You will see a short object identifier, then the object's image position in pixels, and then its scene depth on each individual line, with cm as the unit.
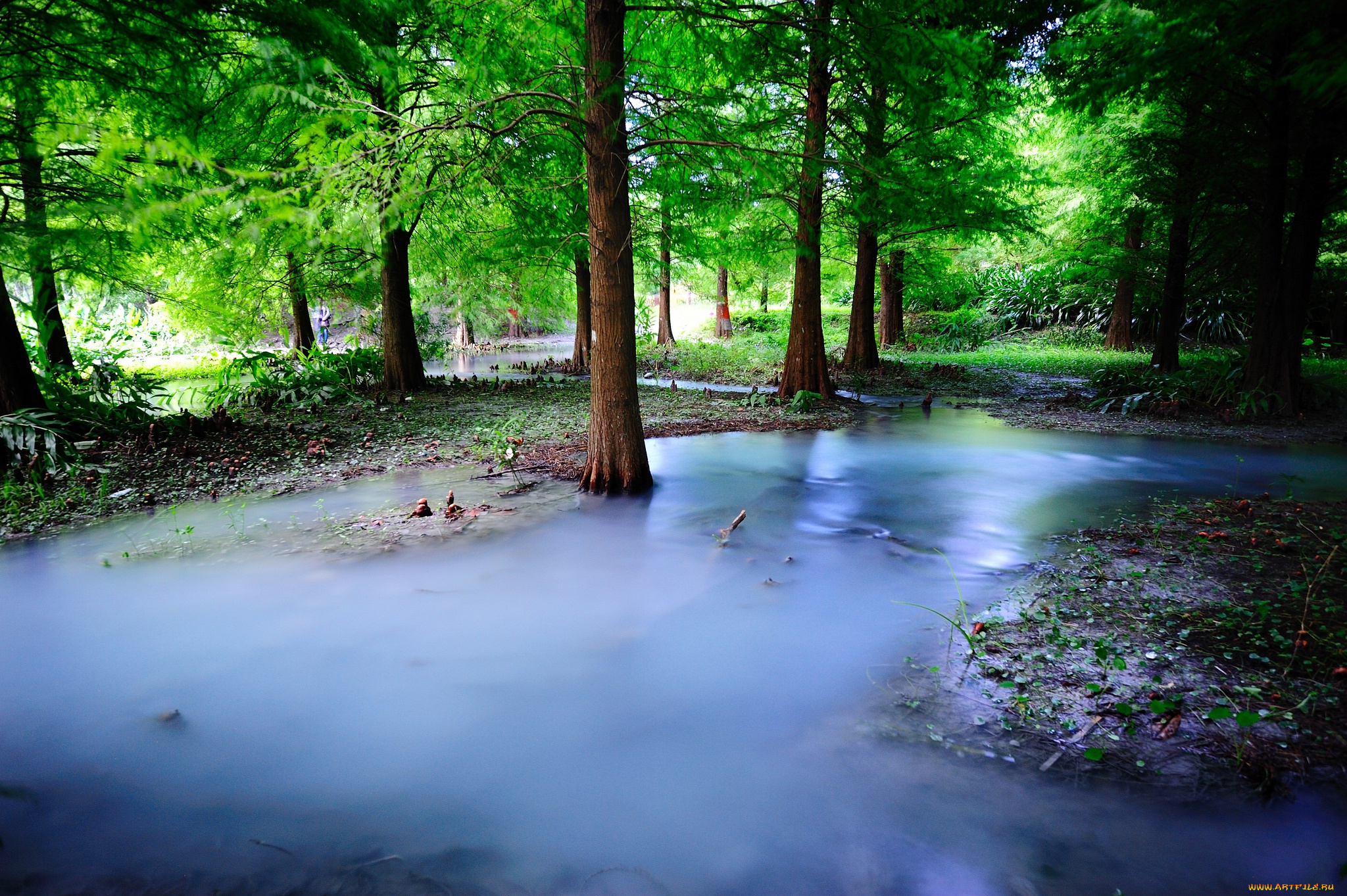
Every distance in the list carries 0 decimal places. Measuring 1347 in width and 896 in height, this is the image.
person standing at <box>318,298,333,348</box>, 2021
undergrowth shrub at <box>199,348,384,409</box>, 1253
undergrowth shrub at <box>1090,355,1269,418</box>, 1238
